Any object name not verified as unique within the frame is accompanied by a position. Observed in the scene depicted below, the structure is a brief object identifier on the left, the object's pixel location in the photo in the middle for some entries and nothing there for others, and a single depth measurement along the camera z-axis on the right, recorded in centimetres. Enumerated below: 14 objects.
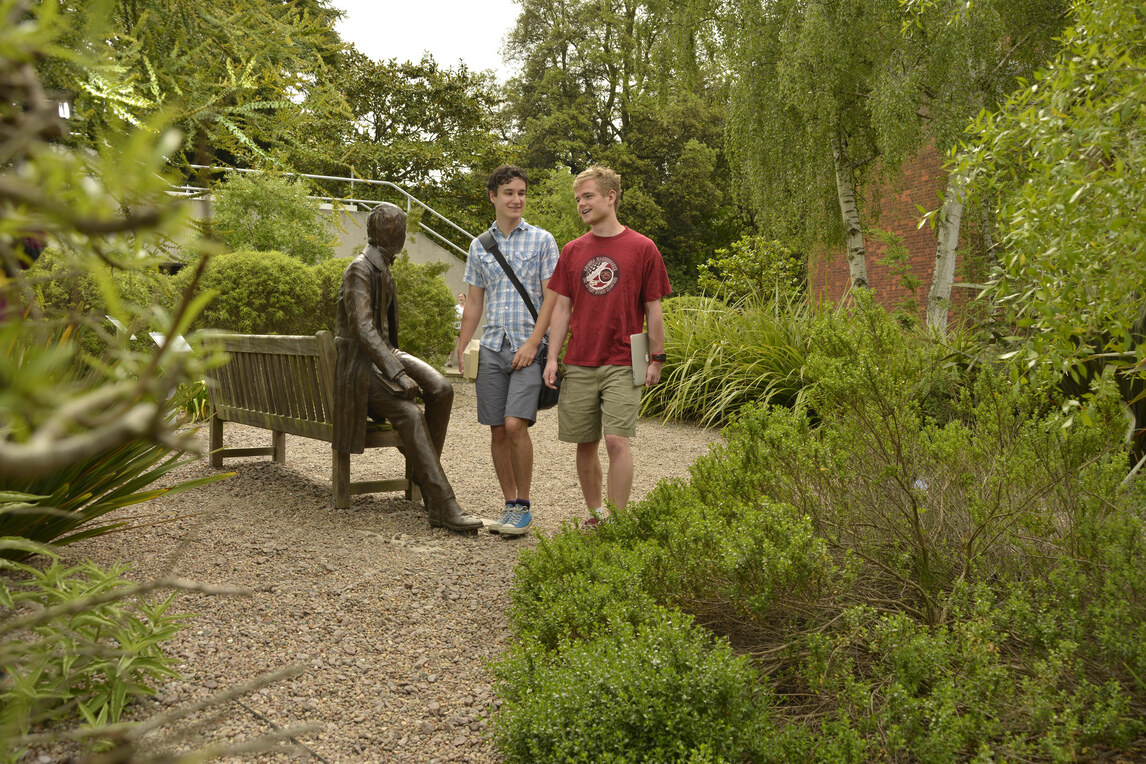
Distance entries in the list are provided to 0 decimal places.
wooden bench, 503
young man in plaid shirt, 469
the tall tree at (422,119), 2530
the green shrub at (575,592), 274
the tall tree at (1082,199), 240
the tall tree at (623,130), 3033
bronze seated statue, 477
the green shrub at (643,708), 215
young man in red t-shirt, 438
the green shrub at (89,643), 214
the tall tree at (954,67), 866
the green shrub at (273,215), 1167
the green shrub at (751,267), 1509
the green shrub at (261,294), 974
